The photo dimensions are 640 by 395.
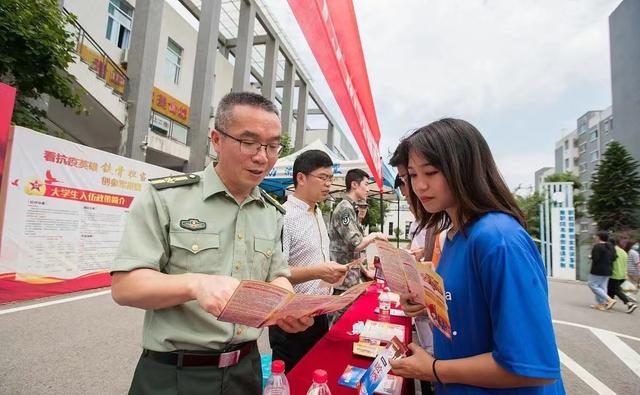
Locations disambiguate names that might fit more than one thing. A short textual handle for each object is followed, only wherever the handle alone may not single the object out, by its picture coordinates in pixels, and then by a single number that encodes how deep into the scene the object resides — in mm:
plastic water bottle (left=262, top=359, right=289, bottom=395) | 1192
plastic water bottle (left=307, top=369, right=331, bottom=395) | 1210
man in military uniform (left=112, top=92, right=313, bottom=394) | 990
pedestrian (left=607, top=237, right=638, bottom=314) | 6902
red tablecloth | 1456
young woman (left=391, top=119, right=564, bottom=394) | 889
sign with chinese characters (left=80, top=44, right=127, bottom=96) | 9317
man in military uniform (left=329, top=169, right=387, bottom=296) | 3121
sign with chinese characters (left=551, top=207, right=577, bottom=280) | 11625
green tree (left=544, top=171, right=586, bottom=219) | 29712
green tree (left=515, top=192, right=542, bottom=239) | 24302
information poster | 4301
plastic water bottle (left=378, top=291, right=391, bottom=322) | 2586
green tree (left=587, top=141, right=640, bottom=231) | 20703
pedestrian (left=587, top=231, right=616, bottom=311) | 6788
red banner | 1450
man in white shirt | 2088
